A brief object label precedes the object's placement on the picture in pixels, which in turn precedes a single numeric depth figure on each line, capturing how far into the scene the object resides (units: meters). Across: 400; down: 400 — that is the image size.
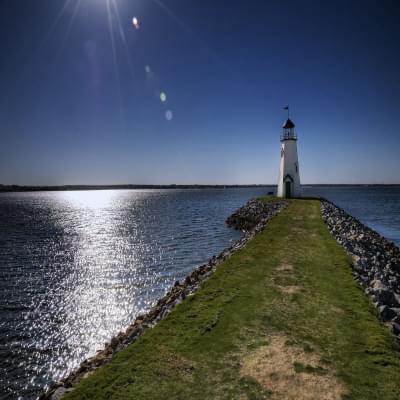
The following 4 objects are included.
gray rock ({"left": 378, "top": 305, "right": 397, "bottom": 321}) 6.57
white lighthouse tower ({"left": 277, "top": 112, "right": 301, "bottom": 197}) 42.47
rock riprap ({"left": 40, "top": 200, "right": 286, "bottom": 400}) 6.21
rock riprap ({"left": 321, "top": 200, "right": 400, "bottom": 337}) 6.99
